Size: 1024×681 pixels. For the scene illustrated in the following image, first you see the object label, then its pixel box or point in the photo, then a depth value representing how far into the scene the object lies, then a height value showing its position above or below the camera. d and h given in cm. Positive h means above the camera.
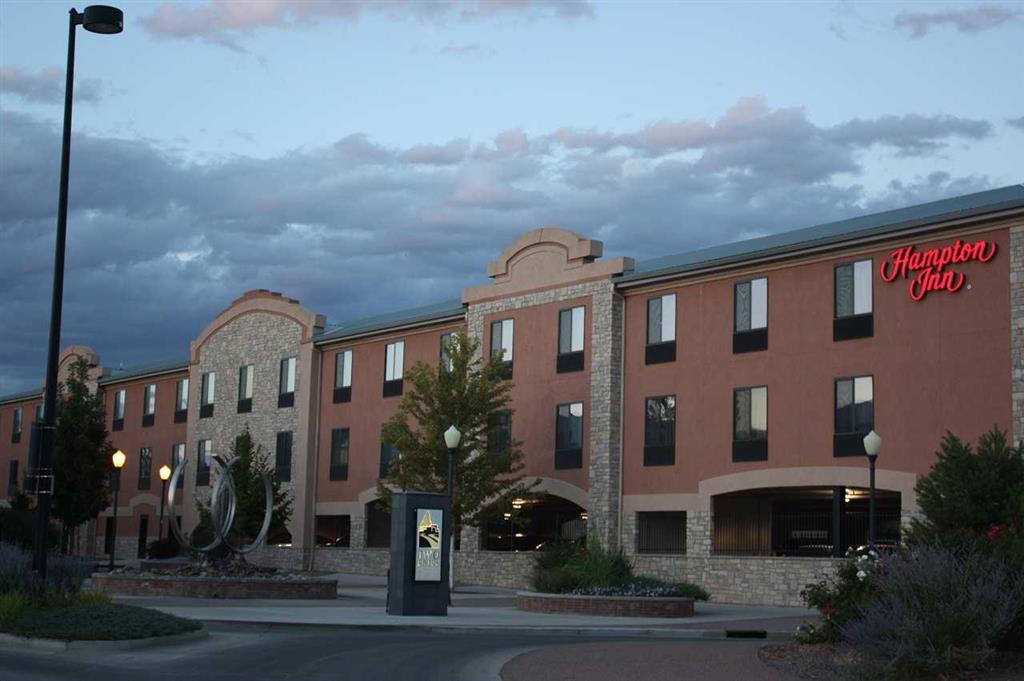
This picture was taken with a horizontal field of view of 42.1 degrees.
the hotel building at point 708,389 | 3531 +371
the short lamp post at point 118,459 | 4319 +105
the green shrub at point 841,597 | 1911 -125
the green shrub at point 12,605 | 2008 -177
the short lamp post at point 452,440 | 3269 +149
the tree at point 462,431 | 4309 +209
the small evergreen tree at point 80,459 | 4956 +118
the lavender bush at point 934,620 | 1498 -120
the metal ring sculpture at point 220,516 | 3475 -56
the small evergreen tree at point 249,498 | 5266 -9
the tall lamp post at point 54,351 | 1964 +212
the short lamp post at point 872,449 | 2944 +140
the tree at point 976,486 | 2503 +56
